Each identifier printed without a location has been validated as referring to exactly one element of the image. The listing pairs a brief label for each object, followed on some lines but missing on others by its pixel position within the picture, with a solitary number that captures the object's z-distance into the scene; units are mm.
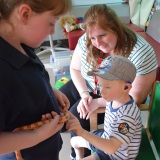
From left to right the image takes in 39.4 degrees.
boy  907
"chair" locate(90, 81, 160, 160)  1112
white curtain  2939
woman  1173
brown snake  715
